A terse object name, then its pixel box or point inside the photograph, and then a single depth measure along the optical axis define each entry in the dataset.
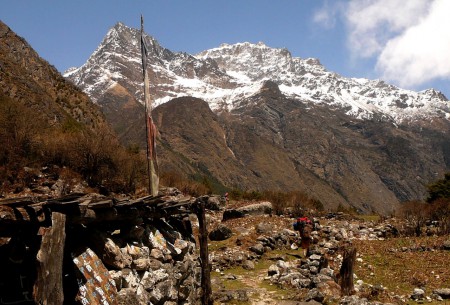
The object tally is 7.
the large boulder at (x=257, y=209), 30.29
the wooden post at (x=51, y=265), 5.51
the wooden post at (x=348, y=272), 13.41
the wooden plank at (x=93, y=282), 6.54
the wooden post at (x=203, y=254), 11.68
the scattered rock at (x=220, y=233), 23.16
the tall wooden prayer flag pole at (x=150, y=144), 11.41
